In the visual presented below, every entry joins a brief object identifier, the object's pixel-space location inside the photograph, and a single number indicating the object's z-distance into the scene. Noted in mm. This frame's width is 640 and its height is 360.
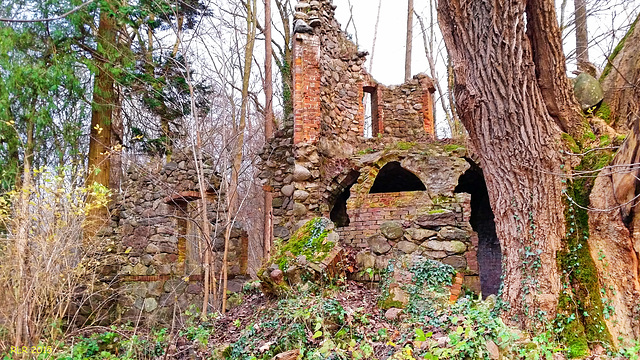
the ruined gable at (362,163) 7203
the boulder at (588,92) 5035
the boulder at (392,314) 5395
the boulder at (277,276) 6359
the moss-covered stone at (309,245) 6562
